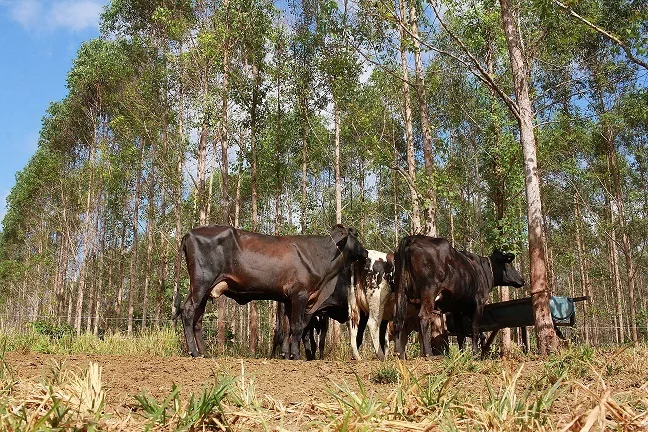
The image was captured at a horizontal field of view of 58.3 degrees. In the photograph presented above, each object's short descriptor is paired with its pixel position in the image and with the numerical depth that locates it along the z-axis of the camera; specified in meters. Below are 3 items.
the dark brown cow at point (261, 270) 10.10
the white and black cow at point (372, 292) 11.55
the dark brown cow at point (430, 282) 9.92
